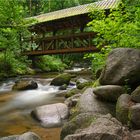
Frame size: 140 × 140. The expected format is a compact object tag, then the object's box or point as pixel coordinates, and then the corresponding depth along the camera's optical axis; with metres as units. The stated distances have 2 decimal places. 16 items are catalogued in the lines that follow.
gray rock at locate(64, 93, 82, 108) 5.19
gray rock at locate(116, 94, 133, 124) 3.41
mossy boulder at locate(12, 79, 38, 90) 8.29
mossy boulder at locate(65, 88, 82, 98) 6.40
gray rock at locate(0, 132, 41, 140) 2.86
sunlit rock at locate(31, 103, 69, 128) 4.42
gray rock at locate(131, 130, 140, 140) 2.64
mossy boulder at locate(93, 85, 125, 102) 4.12
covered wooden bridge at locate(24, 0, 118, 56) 11.10
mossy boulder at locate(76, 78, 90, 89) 6.96
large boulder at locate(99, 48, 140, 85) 4.16
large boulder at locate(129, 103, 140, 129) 3.04
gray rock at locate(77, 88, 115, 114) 4.07
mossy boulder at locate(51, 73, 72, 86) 9.09
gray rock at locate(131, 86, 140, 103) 3.49
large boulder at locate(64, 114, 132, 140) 2.49
